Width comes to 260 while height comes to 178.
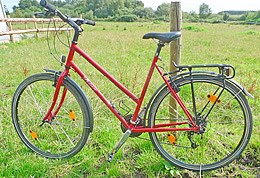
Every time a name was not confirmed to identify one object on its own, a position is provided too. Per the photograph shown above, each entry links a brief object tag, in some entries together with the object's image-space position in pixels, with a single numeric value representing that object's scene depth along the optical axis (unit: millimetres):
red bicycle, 1972
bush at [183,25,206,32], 16736
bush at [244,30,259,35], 13897
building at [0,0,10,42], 13669
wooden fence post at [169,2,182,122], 2152
